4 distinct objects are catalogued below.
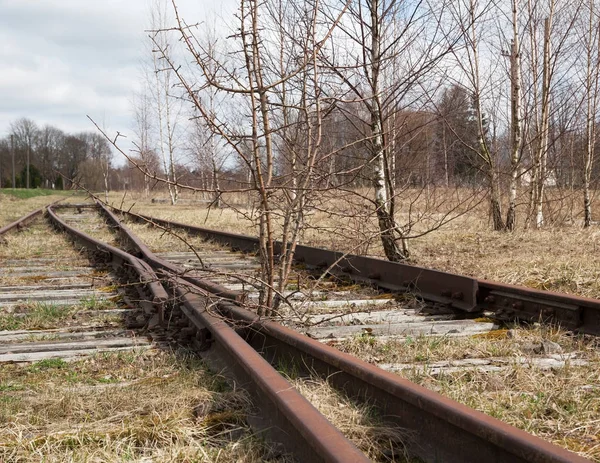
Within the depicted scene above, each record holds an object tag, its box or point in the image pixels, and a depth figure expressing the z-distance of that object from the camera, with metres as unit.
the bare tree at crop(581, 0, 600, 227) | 13.65
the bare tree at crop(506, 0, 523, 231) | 11.20
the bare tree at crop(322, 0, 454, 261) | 6.48
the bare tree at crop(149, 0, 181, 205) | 35.19
